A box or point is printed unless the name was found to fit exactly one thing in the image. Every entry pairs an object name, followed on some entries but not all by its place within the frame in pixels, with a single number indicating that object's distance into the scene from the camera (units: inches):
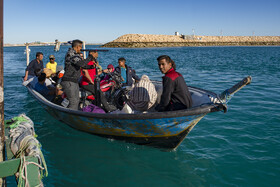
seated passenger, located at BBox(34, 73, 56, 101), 316.2
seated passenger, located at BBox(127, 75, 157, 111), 214.8
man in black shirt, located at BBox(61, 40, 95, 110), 207.9
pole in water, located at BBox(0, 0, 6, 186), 130.6
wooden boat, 167.9
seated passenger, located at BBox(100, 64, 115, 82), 296.4
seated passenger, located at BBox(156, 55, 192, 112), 168.4
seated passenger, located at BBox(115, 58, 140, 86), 290.4
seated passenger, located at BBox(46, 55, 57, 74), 384.2
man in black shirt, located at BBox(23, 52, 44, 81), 372.2
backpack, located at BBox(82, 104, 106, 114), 217.4
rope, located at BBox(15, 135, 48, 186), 117.4
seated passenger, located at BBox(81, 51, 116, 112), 233.4
